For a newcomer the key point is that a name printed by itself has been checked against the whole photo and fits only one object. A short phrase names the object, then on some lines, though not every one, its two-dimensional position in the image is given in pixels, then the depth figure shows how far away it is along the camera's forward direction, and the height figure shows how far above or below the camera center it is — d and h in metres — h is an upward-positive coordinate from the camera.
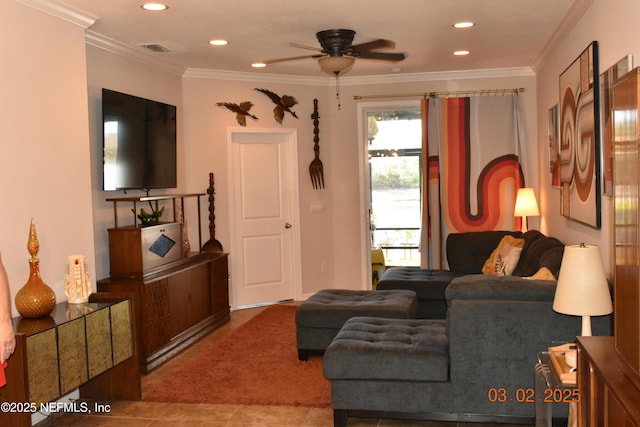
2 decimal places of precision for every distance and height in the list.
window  7.73 +0.15
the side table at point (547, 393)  2.70 -0.87
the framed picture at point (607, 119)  3.61 +0.40
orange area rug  4.29 -1.28
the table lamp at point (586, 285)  2.88 -0.42
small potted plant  5.44 -0.14
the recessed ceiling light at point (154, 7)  4.29 +1.29
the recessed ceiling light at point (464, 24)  5.02 +1.30
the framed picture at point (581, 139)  4.02 +0.35
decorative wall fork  7.59 +0.45
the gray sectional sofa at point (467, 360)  3.34 -0.88
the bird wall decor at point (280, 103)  7.31 +1.06
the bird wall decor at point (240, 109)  7.04 +0.98
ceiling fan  5.01 +1.11
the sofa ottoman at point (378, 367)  3.46 -0.92
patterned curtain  7.27 +0.28
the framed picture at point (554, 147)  5.58 +0.38
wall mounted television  5.15 +0.50
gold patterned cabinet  3.15 -0.84
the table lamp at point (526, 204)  6.57 -0.13
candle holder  4.04 -0.48
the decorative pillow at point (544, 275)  3.67 -0.48
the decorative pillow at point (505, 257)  5.50 -0.57
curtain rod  7.27 +1.13
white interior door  7.26 -0.21
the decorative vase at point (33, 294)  3.60 -0.50
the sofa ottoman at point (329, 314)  4.80 -0.88
